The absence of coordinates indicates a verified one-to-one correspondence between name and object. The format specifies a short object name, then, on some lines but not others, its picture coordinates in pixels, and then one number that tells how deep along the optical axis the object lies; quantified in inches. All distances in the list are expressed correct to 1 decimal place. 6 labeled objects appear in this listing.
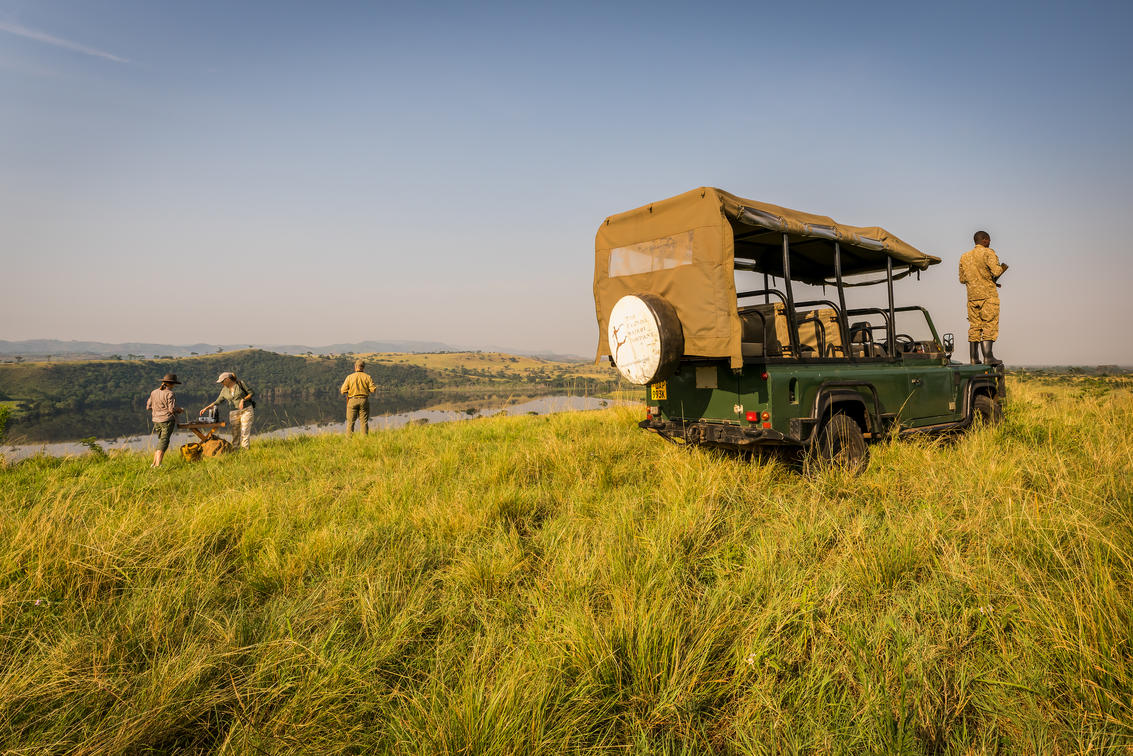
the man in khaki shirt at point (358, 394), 488.1
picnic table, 382.9
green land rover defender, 196.9
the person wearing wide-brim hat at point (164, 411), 380.2
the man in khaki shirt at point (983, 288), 333.4
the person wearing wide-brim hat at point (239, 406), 443.8
